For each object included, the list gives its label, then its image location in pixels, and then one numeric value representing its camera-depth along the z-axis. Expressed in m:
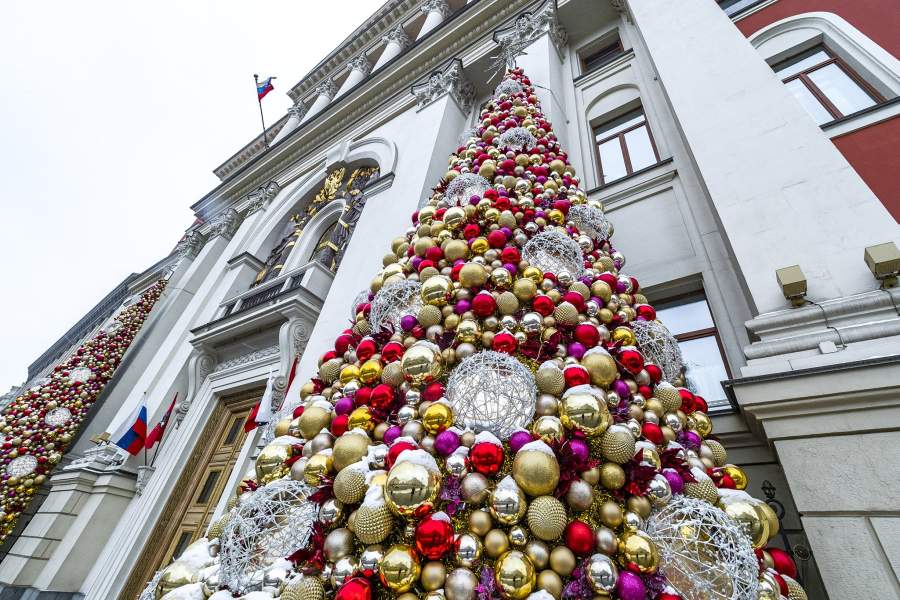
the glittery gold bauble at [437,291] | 1.90
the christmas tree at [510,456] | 1.07
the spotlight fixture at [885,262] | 1.79
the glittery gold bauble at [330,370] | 2.10
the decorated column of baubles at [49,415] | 5.59
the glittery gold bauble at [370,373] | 1.75
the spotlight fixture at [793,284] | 1.95
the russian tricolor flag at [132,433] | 5.42
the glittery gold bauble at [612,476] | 1.26
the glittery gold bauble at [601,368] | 1.52
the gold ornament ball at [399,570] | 1.02
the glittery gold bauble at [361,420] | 1.56
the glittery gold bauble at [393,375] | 1.68
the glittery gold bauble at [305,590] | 1.10
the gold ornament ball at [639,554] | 1.05
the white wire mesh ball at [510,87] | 4.11
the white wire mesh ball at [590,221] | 2.77
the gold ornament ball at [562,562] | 1.06
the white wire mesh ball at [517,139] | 3.29
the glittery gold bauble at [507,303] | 1.79
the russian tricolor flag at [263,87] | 11.82
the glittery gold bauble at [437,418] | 1.37
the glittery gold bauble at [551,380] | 1.42
